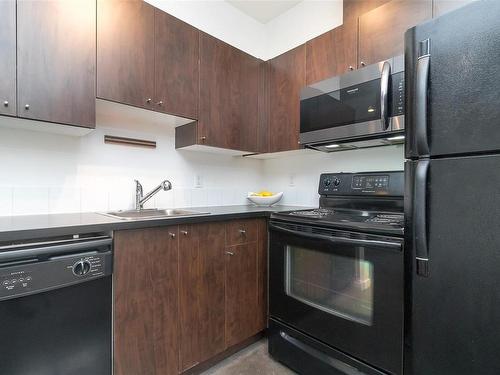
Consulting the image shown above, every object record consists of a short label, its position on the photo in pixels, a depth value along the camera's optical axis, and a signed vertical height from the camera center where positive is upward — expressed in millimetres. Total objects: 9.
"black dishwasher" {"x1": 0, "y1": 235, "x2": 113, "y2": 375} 989 -494
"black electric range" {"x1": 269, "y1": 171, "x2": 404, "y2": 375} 1201 -501
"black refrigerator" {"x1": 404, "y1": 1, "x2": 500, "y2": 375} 870 -19
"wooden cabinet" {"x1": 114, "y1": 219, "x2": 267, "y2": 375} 1300 -613
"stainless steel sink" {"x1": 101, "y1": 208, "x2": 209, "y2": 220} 1635 -173
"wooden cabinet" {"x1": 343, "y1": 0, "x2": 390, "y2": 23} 1649 +1170
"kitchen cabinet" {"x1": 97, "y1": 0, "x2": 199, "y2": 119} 1459 +789
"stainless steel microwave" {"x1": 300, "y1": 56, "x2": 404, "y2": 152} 1460 +494
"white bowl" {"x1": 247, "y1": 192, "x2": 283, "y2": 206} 2363 -105
